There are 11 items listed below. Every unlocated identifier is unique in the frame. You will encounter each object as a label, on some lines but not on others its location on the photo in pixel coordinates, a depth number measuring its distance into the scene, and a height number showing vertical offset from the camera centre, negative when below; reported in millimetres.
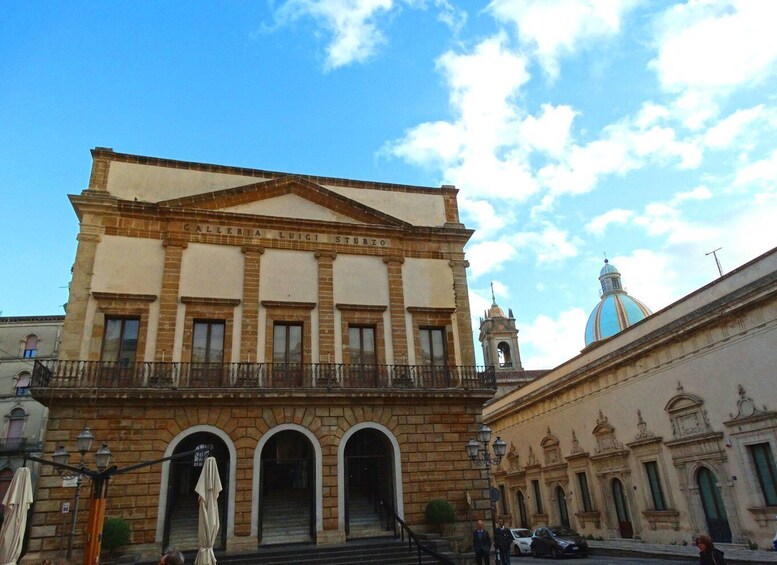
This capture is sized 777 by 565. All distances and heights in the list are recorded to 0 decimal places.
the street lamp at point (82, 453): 12828 +1527
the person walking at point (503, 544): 15328 -1138
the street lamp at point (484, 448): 15719 +1406
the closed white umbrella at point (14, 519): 10662 +209
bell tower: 54531 +14568
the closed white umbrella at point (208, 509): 10903 +169
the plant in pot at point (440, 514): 17203 -291
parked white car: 24234 -1762
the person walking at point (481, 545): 14766 -1077
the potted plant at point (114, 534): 14703 -244
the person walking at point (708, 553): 8984 -998
